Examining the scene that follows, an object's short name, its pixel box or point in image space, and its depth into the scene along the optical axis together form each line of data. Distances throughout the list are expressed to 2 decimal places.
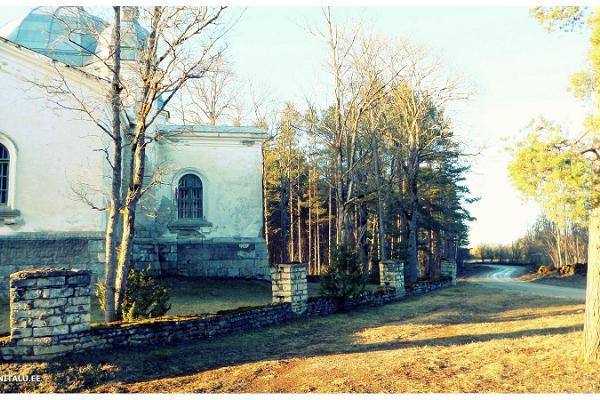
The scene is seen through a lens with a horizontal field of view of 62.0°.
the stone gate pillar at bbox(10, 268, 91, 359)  7.54
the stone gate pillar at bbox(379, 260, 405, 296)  18.05
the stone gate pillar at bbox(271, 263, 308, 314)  12.53
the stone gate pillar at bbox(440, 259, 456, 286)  24.81
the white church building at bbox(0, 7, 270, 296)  14.41
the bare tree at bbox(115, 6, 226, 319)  10.30
